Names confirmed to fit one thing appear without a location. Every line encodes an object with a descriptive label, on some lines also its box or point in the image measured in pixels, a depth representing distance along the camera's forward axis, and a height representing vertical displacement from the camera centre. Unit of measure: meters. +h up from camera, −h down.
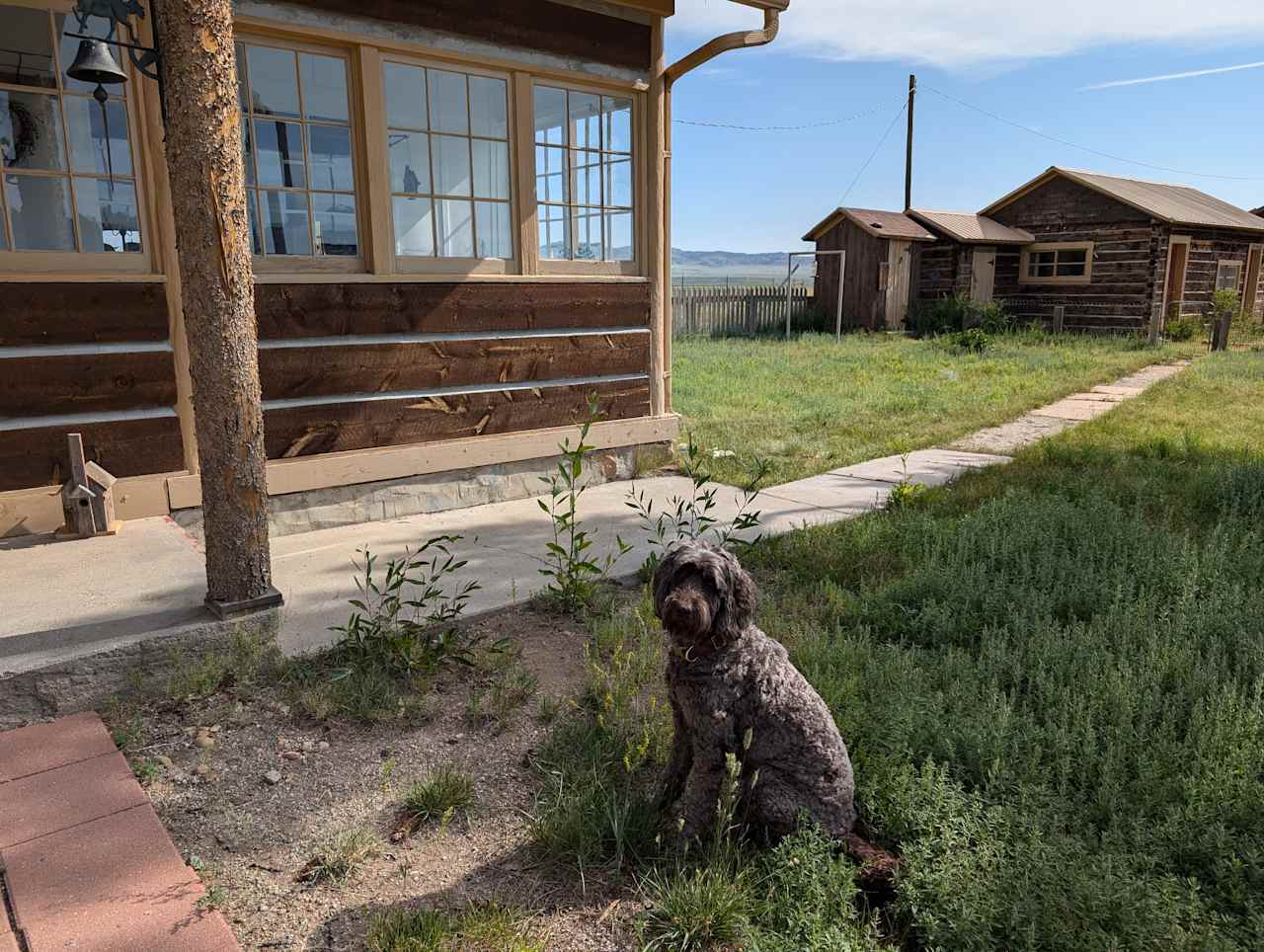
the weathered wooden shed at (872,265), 22.44 +0.85
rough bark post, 3.41 +0.05
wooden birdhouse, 4.73 -1.05
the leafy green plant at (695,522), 4.48 -1.46
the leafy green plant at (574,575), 4.25 -1.43
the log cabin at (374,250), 4.88 +0.33
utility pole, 32.47 +4.96
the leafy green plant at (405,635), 3.74 -1.46
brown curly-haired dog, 2.55 -1.24
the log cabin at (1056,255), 21.31 +1.10
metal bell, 3.77 +0.99
